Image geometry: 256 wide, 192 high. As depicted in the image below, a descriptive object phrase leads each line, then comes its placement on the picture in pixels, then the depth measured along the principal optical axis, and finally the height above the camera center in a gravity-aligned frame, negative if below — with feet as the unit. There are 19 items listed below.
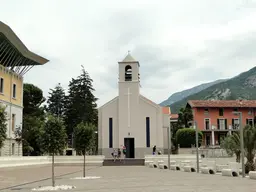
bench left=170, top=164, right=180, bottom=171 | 98.11 -5.99
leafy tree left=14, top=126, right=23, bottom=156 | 142.30 +3.47
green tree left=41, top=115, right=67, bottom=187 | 50.75 +1.13
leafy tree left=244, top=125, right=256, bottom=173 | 78.43 -0.74
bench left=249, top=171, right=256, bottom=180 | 59.80 -4.96
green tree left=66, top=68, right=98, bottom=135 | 225.97 +25.11
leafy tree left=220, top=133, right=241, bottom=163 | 85.92 -0.45
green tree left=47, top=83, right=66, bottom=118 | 257.75 +29.44
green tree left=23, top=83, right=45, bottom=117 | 204.13 +24.26
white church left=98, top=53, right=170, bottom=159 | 155.53 +9.69
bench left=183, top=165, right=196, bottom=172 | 87.71 -5.62
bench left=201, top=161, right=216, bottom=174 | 77.50 -5.05
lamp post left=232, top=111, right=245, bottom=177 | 65.00 +0.85
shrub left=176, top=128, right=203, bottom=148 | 172.35 +2.84
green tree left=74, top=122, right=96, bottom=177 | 67.10 +1.27
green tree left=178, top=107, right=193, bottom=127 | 213.25 +14.60
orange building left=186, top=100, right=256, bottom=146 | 224.33 +16.01
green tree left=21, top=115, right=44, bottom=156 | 149.11 +3.94
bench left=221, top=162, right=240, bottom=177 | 68.59 -4.95
